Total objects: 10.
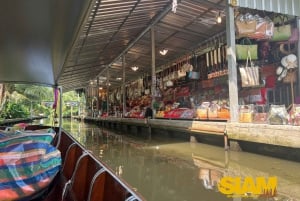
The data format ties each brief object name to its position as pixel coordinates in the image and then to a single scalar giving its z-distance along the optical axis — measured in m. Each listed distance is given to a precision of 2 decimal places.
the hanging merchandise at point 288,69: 5.59
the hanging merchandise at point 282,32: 5.46
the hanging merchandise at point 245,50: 5.33
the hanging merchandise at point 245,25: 5.14
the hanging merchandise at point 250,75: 5.23
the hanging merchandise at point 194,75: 8.64
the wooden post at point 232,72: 5.14
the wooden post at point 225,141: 5.07
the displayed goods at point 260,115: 4.69
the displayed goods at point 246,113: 4.88
